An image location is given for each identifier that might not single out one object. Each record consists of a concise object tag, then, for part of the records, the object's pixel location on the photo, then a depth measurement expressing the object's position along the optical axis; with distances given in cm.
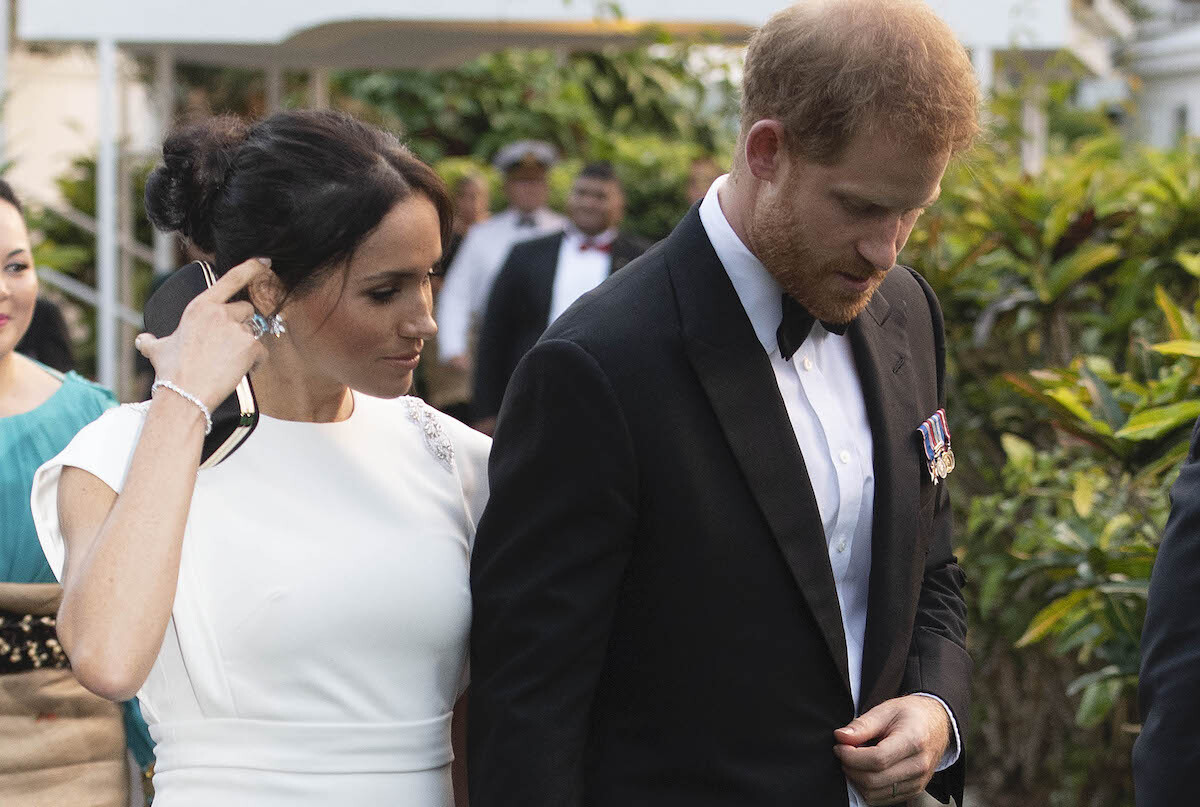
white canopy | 782
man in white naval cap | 952
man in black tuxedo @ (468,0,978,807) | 208
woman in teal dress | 301
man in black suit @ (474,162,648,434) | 750
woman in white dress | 235
